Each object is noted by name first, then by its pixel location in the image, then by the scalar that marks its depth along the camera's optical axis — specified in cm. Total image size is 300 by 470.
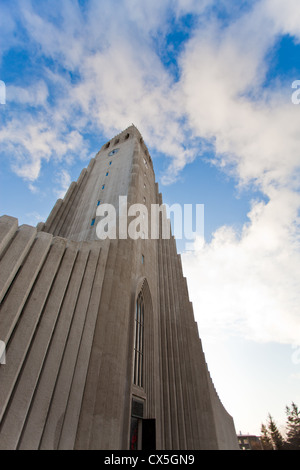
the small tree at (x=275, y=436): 5347
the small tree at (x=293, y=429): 4965
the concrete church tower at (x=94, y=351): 823
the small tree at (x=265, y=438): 5978
